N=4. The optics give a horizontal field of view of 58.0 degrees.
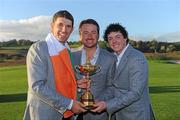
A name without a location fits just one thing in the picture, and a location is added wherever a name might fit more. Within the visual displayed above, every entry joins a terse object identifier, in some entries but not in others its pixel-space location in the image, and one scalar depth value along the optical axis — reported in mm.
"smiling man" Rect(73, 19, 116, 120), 1752
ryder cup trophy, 1662
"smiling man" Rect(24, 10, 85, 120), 1513
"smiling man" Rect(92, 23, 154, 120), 1677
